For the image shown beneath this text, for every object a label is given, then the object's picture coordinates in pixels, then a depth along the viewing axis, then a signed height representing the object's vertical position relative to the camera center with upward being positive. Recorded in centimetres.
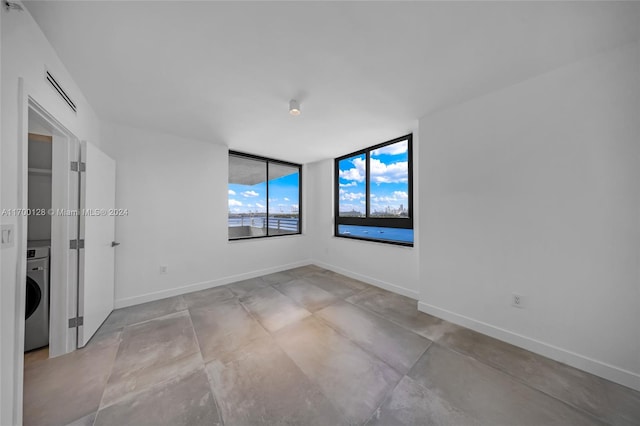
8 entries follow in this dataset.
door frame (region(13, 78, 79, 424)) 114 -14
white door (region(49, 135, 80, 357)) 186 -29
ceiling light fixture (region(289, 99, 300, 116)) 218 +115
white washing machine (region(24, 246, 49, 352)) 189 -76
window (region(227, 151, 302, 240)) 432 +48
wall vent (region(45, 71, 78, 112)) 148 +99
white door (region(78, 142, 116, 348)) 198 -26
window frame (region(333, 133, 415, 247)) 322 +13
